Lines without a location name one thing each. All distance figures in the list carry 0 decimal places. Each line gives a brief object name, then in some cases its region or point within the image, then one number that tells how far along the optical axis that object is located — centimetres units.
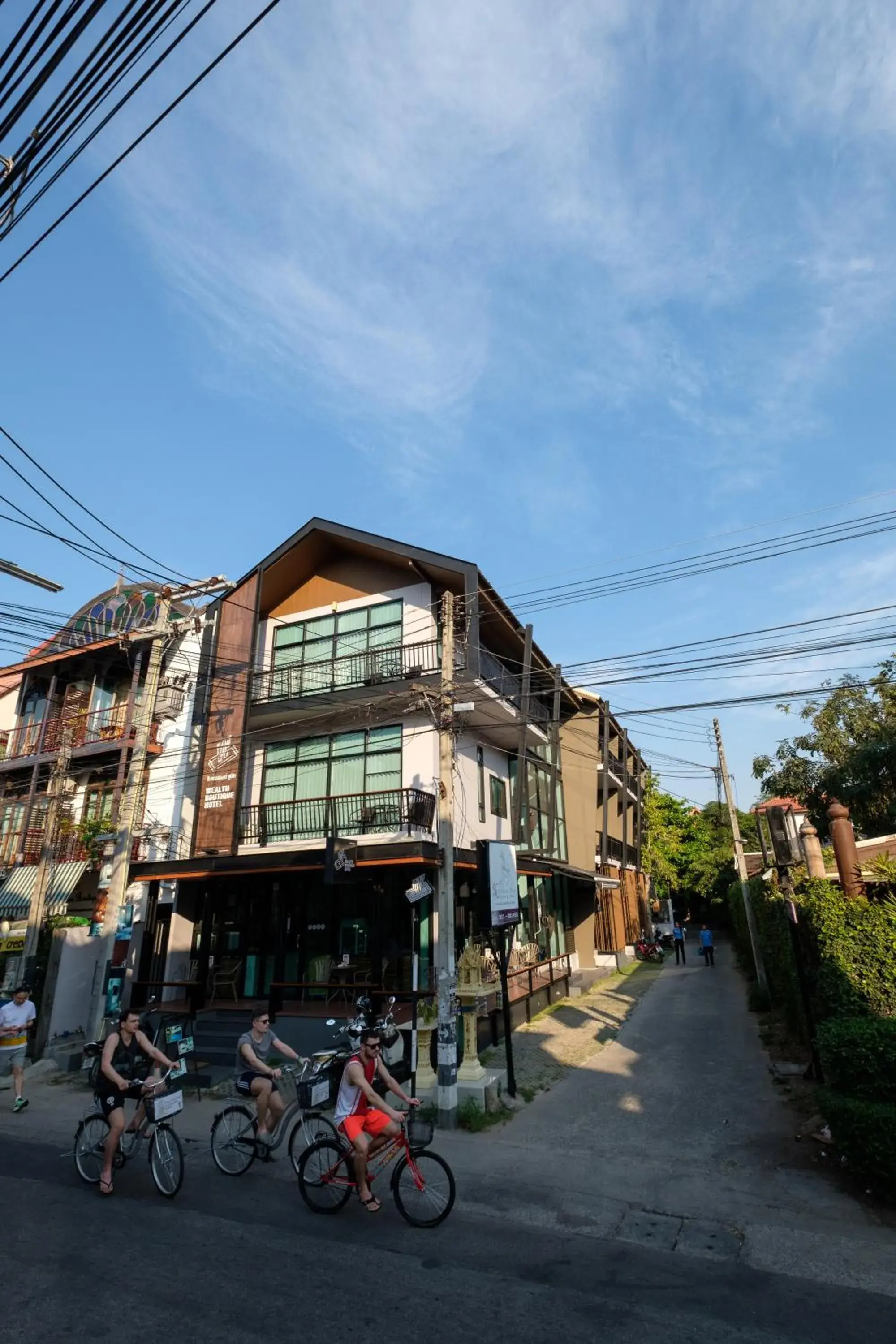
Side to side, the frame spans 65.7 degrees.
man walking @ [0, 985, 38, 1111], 1152
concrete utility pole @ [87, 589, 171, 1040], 1386
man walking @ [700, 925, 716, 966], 2920
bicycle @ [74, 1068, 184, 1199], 709
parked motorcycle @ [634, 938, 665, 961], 3328
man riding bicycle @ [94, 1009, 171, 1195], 730
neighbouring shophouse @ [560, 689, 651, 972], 2714
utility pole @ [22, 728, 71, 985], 1560
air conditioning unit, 2047
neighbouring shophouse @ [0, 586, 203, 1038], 1697
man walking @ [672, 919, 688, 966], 3066
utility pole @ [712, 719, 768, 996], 1808
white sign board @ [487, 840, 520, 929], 1095
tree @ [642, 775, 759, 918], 4550
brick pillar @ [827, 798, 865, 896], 946
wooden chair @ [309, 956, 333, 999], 1644
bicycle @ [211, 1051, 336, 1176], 771
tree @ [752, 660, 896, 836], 2058
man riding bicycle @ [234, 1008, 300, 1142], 796
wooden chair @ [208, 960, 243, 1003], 1683
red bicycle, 631
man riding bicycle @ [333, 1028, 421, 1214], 638
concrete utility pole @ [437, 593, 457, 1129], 969
